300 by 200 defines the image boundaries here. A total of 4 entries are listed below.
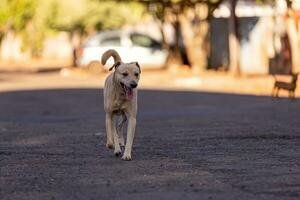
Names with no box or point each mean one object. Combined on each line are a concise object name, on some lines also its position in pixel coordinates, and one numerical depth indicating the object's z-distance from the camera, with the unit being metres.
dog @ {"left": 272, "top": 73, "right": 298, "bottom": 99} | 23.94
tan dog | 11.33
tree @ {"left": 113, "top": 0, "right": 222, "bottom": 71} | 40.22
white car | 42.06
